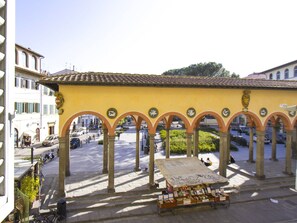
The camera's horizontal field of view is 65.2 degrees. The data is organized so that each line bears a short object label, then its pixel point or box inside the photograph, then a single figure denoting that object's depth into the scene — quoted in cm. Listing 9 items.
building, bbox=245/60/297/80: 3518
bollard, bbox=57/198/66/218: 1100
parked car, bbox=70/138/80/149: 2784
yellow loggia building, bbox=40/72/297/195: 1288
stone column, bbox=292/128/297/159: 2270
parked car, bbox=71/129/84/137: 3841
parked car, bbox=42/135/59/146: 2996
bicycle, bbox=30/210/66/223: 1031
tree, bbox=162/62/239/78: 6456
